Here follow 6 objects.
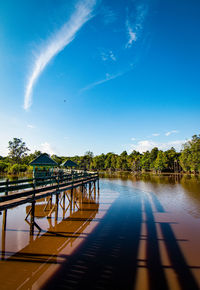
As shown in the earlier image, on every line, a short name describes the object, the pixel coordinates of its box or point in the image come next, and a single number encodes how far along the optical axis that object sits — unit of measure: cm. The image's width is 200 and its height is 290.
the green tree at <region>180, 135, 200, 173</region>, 5700
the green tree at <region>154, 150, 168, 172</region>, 7306
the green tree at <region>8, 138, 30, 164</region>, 7619
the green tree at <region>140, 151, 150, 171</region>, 8438
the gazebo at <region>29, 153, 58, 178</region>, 2139
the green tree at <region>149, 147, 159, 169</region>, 8275
